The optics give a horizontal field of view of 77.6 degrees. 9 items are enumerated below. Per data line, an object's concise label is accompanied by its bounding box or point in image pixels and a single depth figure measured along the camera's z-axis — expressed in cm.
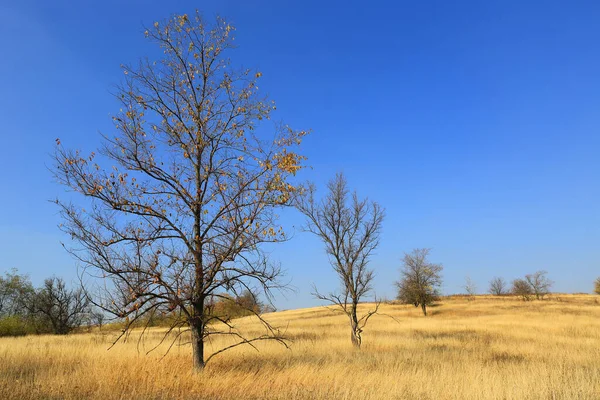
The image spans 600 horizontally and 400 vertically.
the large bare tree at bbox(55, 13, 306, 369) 729
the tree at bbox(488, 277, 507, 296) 8879
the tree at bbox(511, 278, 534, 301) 6356
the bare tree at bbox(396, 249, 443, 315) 4753
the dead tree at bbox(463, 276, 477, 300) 7956
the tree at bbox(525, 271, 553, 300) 6377
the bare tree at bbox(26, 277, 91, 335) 2944
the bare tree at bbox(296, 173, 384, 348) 1390
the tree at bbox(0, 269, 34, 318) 3697
